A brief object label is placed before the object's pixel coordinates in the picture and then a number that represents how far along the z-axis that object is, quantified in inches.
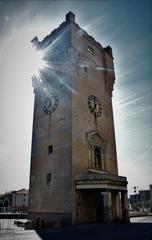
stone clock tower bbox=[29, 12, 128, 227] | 1019.9
